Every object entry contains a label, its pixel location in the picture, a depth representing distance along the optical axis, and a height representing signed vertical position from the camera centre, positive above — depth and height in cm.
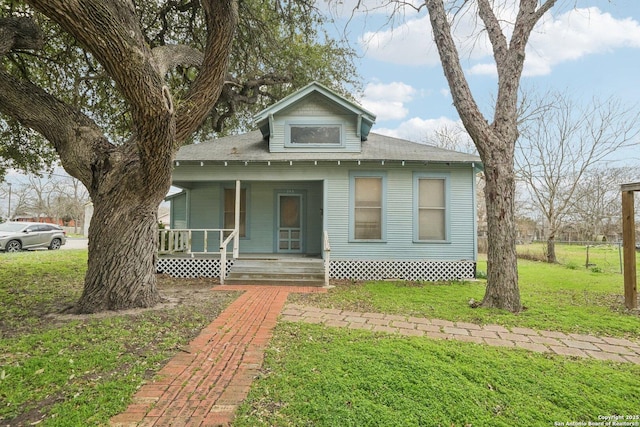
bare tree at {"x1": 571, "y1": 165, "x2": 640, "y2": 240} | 1795 +169
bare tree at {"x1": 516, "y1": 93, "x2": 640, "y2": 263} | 1516 +404
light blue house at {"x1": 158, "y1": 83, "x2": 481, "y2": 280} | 940 +112
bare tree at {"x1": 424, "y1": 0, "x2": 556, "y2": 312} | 596 +194
